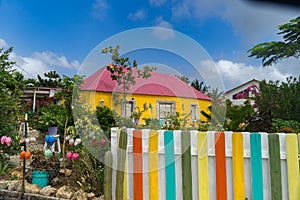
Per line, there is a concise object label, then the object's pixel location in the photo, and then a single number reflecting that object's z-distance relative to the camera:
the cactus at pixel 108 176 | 1.88
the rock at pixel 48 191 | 2.25
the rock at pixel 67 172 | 2.45
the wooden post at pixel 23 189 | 2.29
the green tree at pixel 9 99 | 3.37
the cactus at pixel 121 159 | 1.88
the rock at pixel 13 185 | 2.42
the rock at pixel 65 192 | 2.16
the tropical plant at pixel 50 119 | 5.88
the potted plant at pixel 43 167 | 2.45
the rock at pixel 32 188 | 2.30
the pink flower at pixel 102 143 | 2.15
